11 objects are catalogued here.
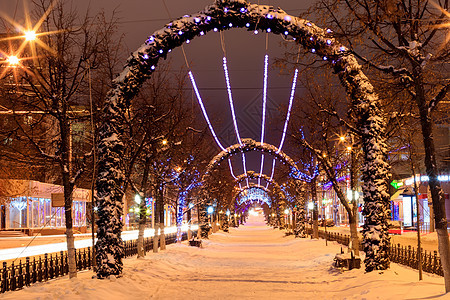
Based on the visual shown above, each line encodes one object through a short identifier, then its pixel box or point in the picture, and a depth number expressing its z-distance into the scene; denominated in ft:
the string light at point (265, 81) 62.85
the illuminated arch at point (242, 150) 159.63
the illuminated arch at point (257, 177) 239.62
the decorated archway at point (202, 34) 52.60
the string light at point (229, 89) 63.63
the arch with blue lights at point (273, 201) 276.41
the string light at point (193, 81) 70.23
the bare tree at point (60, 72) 50.57
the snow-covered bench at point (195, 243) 118.93
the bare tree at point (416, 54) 34.65
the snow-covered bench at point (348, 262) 60.44
